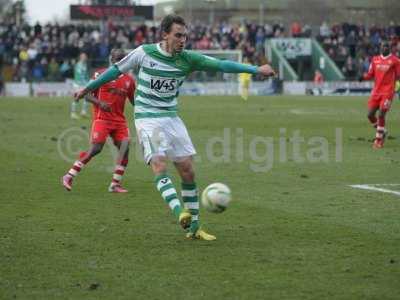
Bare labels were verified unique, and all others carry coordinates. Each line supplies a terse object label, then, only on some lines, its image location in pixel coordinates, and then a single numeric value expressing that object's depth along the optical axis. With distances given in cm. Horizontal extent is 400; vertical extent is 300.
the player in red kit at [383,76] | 2205
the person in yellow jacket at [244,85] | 4741
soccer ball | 986
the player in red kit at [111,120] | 1445
